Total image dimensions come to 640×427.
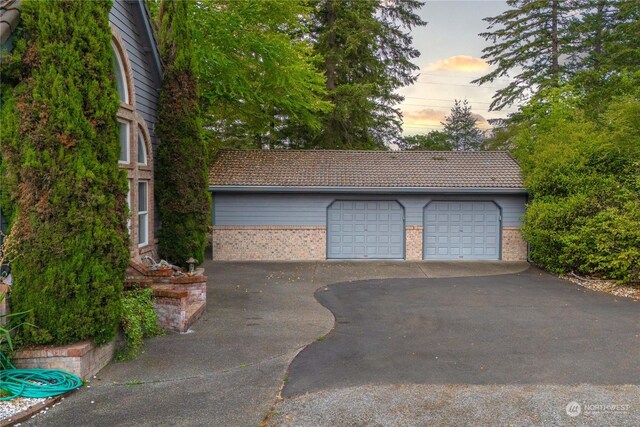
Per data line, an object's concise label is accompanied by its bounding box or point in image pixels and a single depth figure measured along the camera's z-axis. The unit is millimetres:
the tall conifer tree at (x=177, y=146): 9094
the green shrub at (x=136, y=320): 5863
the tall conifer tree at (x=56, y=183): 4926
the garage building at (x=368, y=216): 14523
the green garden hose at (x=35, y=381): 4511
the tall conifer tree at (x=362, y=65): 21562
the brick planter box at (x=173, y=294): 6789
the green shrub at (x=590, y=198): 10578
